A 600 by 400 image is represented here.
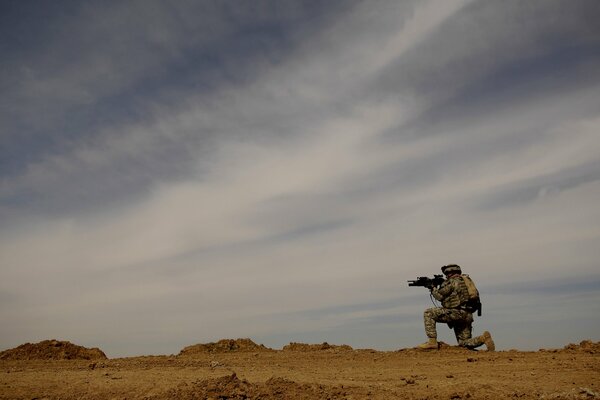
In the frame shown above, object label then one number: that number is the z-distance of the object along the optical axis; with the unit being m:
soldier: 12.27
